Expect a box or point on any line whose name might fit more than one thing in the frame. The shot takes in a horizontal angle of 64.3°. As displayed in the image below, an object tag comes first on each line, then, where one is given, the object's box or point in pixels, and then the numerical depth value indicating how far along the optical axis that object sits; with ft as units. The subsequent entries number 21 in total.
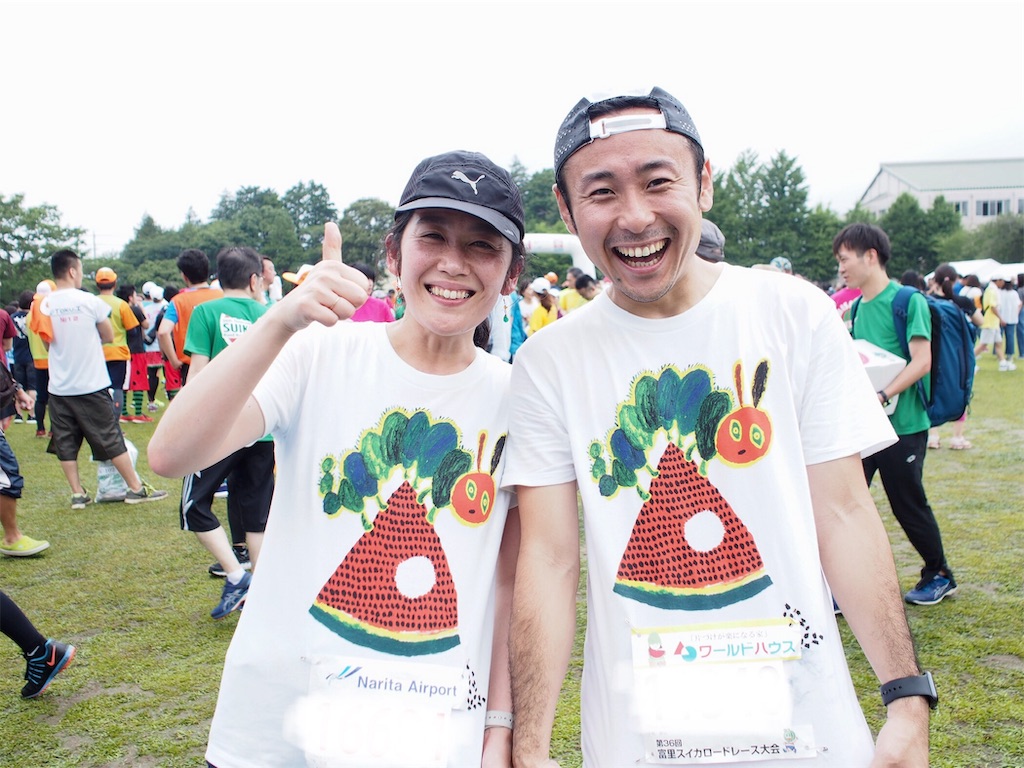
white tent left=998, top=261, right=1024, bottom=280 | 87.04
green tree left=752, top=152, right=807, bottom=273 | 217.36
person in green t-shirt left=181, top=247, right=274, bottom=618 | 16.08
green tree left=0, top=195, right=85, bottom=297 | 131.34
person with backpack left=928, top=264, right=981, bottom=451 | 30.37
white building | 270.14
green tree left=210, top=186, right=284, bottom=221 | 302.04
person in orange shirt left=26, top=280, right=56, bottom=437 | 28.96
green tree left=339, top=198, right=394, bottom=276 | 227.81
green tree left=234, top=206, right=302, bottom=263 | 241.76
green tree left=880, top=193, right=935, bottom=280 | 209.77
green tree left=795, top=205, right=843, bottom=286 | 211.41
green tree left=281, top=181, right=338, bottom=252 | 303.89
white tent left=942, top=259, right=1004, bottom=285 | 102.33
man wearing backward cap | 5.11
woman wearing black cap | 5.27
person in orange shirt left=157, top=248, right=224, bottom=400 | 21.70
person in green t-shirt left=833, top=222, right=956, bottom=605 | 15.21
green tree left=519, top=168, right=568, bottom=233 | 296.71
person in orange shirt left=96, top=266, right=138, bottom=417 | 29.99
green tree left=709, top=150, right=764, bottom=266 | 218.38
